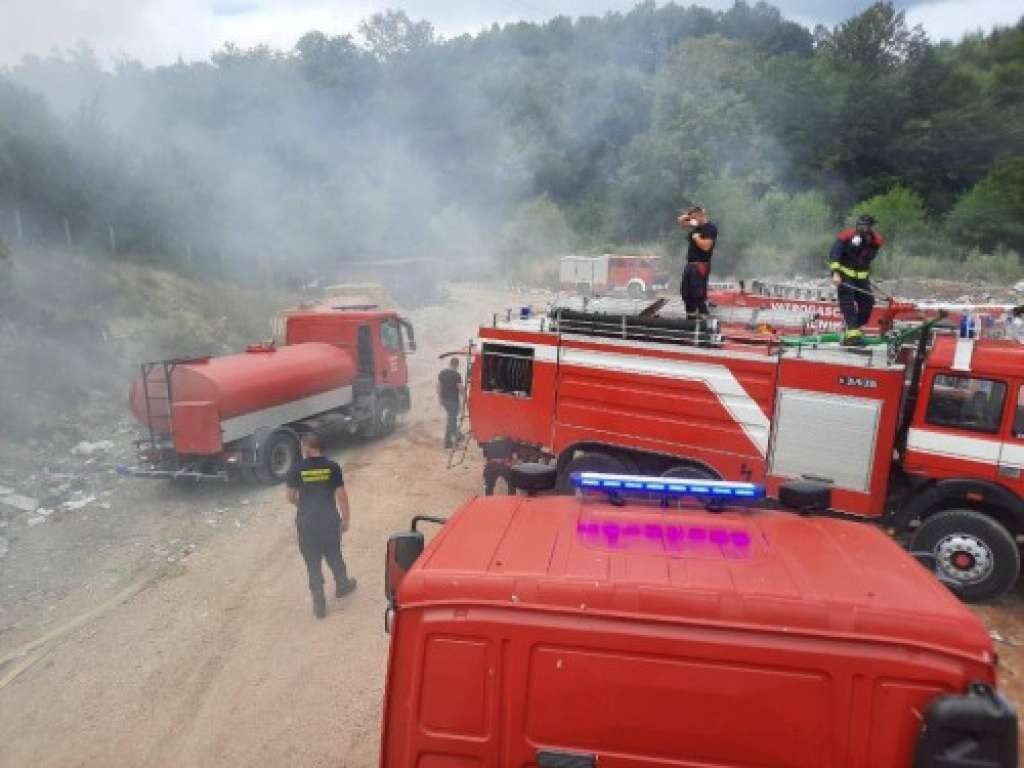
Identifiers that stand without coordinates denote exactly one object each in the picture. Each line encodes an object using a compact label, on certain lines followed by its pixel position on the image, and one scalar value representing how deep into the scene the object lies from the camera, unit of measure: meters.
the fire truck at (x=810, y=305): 9.31
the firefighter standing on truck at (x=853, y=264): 8.24
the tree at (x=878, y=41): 54.59
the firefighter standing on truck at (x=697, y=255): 8.48
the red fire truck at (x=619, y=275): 30.58
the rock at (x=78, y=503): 9.27
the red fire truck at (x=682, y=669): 2.10
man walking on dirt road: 6.23
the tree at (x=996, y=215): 33.06
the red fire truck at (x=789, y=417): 6.32
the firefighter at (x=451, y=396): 11.39
